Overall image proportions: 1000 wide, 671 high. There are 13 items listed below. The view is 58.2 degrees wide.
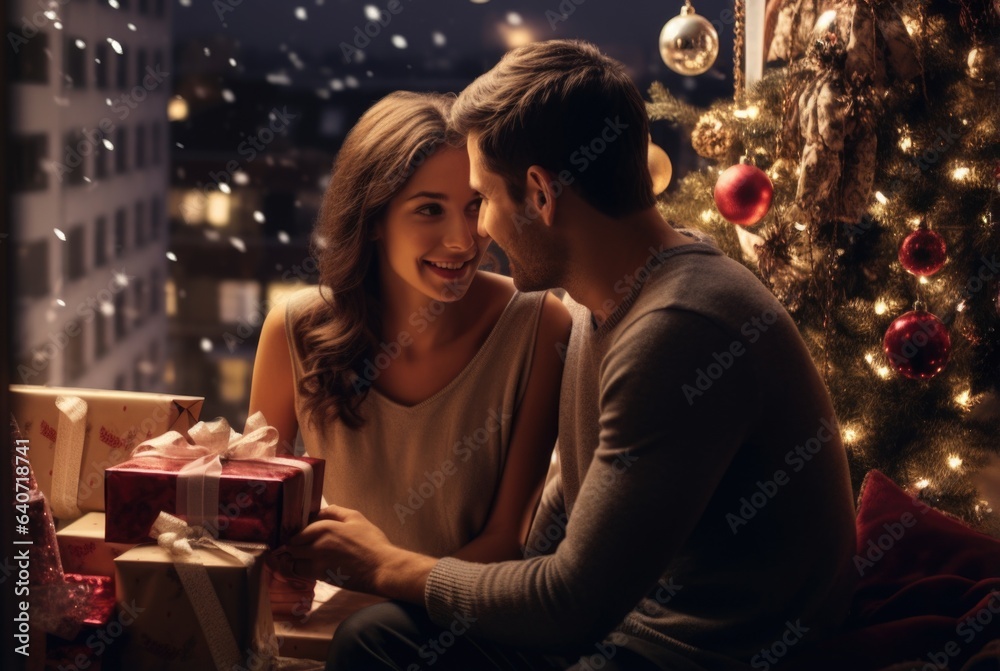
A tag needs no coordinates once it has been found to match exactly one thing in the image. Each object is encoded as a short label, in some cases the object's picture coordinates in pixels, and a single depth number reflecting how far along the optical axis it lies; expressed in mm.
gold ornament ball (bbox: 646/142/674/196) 2172
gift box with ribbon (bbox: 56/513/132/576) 1419
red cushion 1188
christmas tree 1921
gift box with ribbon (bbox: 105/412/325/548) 1265
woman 1622
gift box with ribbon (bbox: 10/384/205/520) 1537
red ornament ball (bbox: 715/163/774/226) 1920
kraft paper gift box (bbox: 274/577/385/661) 1469
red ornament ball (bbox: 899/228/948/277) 1918
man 1099
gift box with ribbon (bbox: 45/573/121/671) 1251
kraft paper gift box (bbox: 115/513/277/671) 1238
